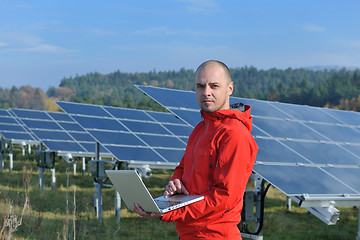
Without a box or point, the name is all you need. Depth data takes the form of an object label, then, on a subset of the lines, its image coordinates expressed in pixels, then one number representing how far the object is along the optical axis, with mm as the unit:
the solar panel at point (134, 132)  11695
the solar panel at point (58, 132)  17141
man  3051
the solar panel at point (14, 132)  23547
